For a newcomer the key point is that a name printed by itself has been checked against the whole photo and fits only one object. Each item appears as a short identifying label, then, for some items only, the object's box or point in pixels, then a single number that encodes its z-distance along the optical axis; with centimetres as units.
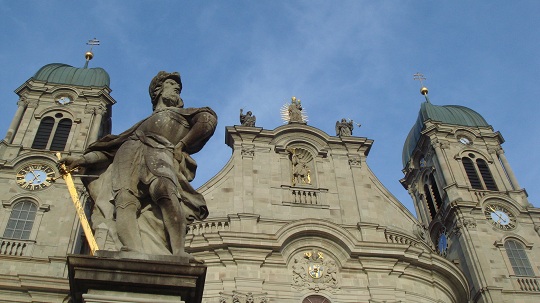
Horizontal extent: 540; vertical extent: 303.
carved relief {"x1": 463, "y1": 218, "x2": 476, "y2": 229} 2702
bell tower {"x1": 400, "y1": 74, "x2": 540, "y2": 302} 2552
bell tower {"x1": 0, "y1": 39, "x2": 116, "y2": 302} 2200
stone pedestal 431
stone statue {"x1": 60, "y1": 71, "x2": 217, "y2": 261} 488
